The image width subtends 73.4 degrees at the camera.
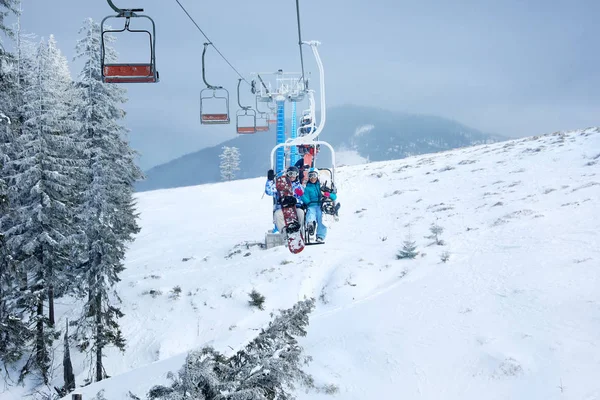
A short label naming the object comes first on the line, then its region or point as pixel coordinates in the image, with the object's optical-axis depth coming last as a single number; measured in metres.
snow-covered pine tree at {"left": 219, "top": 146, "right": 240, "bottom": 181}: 67.12
